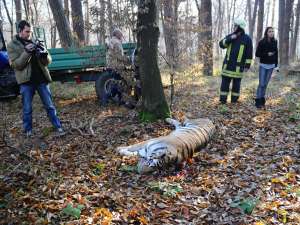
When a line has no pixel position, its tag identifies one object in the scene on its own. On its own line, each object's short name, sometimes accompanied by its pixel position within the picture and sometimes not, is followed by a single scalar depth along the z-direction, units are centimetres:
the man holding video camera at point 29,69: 624
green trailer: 893
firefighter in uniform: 890
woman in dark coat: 882
